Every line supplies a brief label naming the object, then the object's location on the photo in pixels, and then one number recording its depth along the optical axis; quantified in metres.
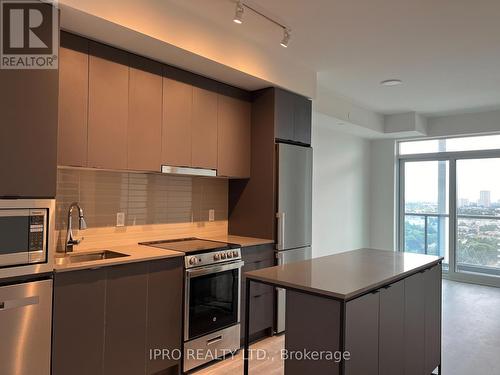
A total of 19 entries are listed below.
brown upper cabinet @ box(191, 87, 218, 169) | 3.31
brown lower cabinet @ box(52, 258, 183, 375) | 2.18
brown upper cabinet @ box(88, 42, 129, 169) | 2.60
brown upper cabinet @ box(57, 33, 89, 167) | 2.45
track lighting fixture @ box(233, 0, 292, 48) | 2.55
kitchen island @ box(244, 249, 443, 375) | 1.88
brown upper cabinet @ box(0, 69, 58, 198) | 1.95
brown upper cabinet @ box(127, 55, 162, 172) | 2.83
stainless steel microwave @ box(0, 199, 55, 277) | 1.93
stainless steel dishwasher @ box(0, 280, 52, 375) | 1.93
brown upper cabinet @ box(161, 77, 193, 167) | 3.07
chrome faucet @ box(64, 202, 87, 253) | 2.69
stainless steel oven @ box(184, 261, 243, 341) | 2.88
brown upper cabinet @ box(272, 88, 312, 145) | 3.75
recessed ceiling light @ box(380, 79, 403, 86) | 4.38
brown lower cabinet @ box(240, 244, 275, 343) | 3.40
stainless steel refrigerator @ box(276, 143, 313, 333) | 3.71
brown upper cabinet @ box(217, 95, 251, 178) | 3.58
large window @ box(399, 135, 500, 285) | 6.03
